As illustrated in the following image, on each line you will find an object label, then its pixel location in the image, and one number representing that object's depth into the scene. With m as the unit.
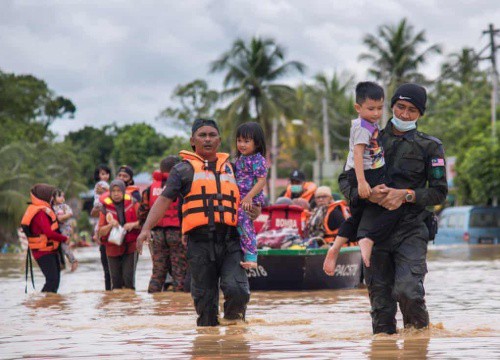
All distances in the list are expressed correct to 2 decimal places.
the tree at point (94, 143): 111.19
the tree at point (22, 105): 67.50
